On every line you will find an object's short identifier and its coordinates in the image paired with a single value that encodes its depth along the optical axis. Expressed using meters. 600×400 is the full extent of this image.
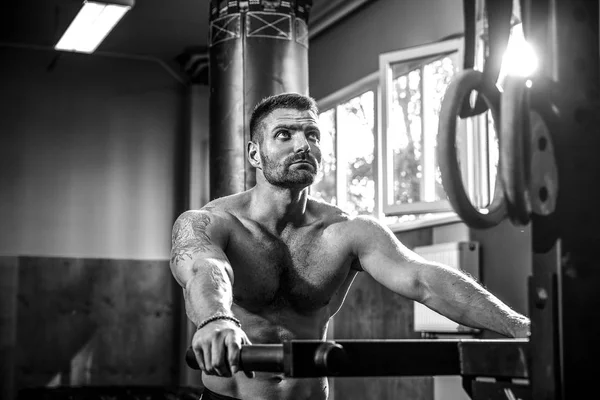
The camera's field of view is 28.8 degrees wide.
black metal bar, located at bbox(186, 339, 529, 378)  1.78
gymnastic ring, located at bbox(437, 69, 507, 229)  1.87
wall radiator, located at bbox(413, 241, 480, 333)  4.94
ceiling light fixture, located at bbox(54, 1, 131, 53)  6.11
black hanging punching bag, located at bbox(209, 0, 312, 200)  4.29
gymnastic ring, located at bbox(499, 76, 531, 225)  1.78
